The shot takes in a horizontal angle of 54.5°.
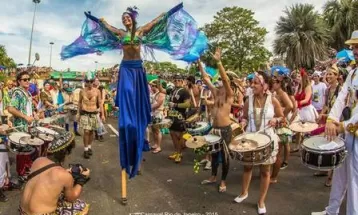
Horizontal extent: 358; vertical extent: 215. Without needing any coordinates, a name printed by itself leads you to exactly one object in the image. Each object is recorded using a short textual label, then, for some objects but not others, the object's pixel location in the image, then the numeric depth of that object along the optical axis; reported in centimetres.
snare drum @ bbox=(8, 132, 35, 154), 482
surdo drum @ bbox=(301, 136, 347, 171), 361
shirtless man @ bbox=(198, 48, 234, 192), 557
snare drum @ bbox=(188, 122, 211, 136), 642
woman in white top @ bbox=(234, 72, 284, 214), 465
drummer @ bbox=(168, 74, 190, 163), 802
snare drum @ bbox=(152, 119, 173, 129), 820
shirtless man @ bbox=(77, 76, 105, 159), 816
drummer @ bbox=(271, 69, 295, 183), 561
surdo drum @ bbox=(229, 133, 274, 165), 425
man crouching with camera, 290
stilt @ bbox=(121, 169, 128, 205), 503
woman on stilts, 479
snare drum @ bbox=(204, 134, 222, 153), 537
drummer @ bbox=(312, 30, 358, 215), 364
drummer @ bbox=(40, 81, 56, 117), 1023
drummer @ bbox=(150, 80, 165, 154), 852
